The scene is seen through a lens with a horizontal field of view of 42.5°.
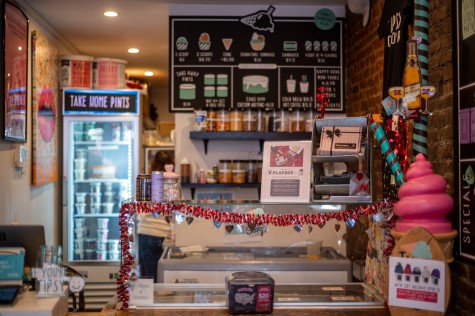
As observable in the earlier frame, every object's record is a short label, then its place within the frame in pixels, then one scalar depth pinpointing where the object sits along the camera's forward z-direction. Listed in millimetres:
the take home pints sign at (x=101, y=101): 6973
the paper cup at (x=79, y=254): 7168
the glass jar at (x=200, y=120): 5484
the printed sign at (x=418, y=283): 2679
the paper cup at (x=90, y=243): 7301
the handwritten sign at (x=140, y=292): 3053
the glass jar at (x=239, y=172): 5594
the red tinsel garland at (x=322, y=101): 3529
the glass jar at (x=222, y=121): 5535
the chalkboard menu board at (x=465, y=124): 2883
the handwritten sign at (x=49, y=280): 2988
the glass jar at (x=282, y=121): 5547
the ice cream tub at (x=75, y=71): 7039
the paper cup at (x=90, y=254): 7277
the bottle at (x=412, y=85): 2990
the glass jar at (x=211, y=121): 5527
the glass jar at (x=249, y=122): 5555
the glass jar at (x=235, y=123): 5547
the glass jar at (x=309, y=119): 5566
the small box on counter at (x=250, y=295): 2943
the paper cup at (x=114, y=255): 7329
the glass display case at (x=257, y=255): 3768
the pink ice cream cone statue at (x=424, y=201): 2764
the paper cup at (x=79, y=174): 7211
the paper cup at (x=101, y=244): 7312
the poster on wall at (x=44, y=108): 5918
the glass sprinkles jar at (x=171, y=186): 3186
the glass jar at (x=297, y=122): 5566
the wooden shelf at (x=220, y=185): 5574
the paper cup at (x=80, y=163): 7242
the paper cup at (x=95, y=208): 7285
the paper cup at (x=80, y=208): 7203
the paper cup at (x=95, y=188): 7309
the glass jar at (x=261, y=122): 5570
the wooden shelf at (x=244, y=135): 5505
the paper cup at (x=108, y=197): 7340
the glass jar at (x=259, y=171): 5574
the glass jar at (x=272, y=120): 5551
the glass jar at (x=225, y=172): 5602
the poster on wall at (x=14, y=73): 4750
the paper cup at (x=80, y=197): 7219
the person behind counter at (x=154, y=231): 5038
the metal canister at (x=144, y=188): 3166
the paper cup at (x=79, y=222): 7195
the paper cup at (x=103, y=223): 7320
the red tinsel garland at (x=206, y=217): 3037
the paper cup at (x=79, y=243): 7156
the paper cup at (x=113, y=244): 7328
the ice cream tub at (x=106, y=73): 7203
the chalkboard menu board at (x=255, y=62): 5777
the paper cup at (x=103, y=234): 7309
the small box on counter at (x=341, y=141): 3205
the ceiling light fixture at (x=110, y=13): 5941
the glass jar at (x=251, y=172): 5618
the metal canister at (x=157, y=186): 3148
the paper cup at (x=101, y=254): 7280
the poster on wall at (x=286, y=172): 3158
